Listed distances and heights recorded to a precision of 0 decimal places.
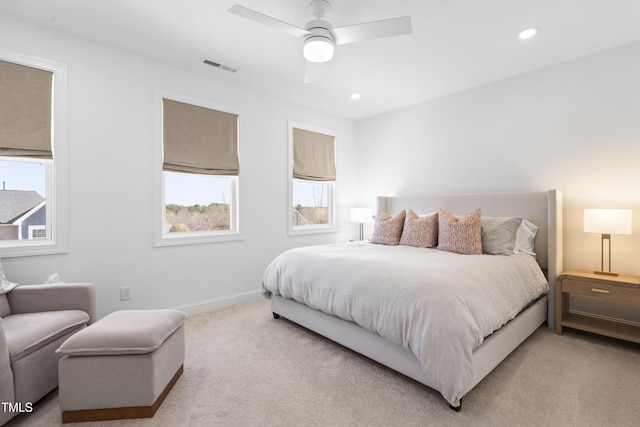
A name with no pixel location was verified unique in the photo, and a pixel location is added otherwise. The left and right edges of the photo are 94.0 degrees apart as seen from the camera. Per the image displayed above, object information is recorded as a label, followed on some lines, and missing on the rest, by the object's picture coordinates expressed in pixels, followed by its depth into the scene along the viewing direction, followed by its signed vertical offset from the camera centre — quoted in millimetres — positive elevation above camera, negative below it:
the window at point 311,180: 4379 +487
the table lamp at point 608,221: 2523 -99
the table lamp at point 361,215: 4625 -66
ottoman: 1618 -889
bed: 1713 -637
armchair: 1580 -724
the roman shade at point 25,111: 2368 +829
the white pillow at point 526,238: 3059 -289
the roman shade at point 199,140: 3217 +824
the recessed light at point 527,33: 2570 +1559
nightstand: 2447 -727
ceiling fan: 1969 +1265
